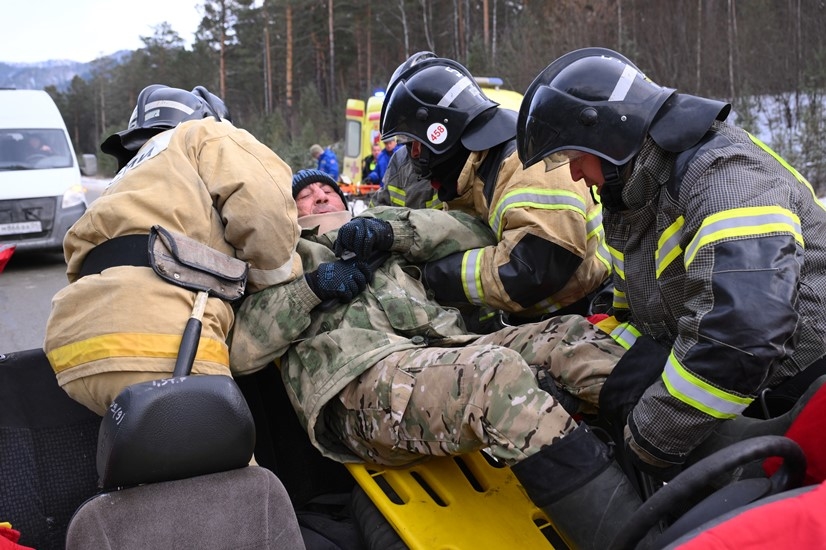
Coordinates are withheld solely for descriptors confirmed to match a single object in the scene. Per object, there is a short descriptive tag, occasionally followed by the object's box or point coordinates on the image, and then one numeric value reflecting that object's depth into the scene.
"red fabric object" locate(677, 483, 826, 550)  1.22
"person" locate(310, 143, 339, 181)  16.98
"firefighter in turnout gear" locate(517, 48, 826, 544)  1.93
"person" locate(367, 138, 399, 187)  14.51
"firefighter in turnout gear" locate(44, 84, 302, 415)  2.22
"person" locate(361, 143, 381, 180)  16.26
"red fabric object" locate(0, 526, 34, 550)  1.89
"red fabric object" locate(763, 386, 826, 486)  1.70
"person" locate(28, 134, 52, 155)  11.60
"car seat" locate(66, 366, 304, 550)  1.95
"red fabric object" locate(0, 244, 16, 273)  2.74
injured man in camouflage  2.33
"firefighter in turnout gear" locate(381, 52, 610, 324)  3.10
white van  10.79
